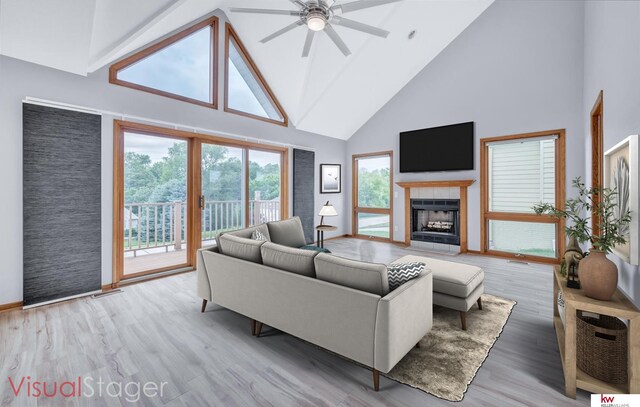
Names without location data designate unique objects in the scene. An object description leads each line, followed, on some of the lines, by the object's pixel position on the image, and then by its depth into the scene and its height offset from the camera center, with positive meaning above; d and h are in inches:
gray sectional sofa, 66.5 -26.8
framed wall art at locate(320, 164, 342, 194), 261.6 +24.7
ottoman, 93.4 -29.0
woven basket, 62.9 -34.8
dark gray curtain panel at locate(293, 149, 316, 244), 231.9 +13.4
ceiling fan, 100.4 +71.8
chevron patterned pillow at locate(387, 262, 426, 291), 74.4 -19.3
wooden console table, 57.2 -29.7
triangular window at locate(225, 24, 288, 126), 184.1 +83.5
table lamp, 179.1 -4.8
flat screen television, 209.8 +44.9
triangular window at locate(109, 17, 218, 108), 143.5 +77.4
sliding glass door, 145.3 +8.2
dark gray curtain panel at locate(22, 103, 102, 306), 112.3 +0.3
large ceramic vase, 61.6 -16.4
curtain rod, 114.3 +44.1
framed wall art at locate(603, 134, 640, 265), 61.6 +4.2
